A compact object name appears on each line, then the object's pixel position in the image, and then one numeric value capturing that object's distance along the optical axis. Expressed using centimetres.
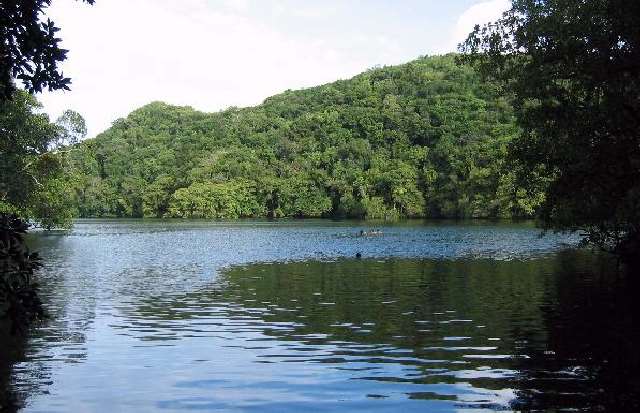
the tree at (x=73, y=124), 9225
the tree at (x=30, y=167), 6128
